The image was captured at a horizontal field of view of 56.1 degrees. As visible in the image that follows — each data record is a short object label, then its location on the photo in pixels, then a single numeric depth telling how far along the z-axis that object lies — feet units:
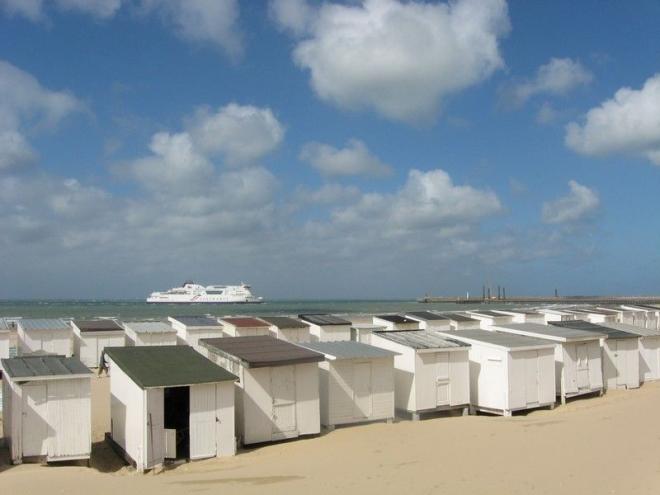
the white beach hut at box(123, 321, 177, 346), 93.09
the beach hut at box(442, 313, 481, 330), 106.63
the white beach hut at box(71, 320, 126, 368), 95.04
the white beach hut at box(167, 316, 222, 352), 95.30
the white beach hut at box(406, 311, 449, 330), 105.81
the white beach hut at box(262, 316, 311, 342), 96.37
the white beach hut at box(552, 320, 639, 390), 75.10
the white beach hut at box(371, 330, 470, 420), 58.49
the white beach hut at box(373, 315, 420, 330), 103.60
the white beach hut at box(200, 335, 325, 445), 48.70
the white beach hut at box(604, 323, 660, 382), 81.15
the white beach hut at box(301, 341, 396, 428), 53.78
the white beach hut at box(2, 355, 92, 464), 42.14
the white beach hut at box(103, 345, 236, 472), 43.06
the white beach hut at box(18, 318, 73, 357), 89.97
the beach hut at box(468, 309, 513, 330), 111.89
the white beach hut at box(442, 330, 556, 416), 60.95
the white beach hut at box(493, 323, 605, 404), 68.39
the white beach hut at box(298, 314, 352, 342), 100.78
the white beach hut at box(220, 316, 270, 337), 95.81
